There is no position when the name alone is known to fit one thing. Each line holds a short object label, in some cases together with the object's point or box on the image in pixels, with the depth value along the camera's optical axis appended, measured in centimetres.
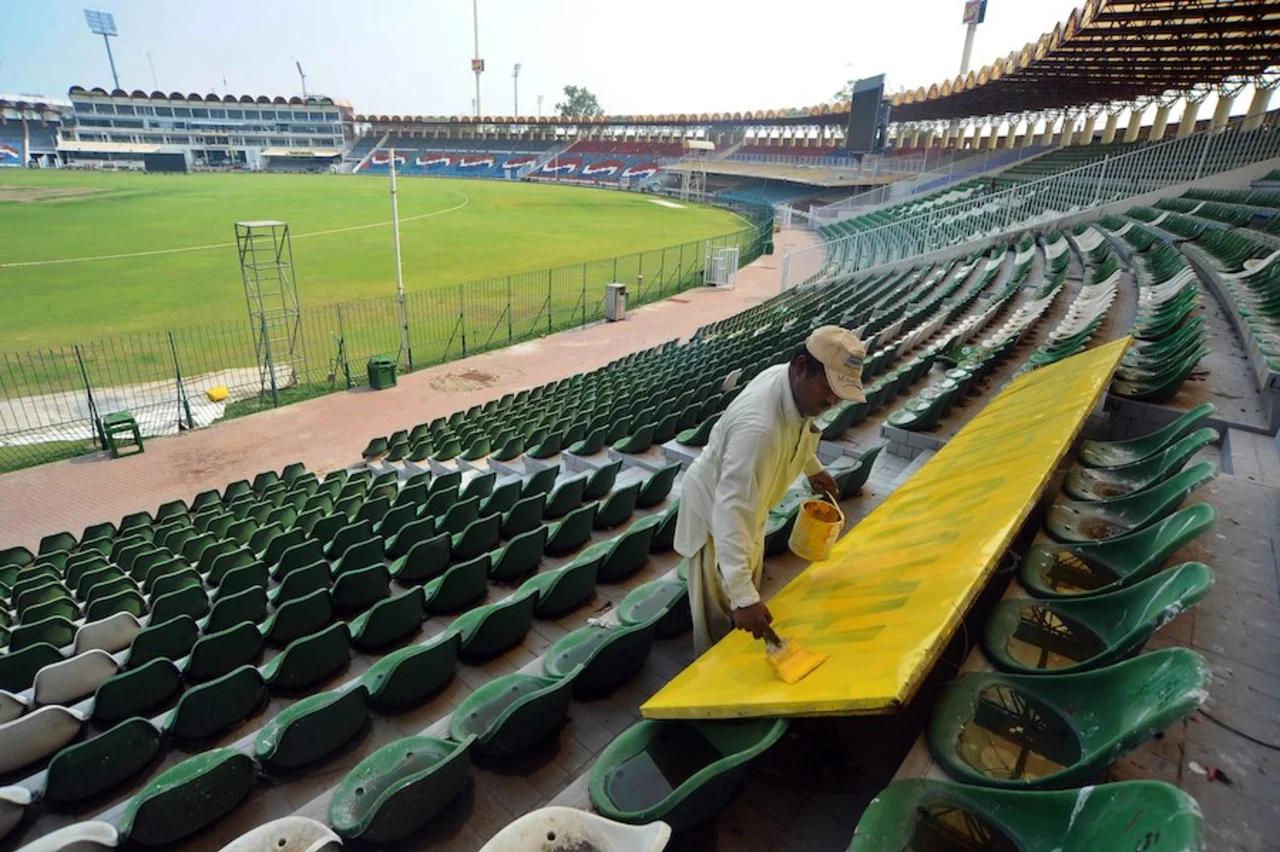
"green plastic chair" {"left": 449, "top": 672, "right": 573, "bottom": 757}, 288
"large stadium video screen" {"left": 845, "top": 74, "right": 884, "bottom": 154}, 3809
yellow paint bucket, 333
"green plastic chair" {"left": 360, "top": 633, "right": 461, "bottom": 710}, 354
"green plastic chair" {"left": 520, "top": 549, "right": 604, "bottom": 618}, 435
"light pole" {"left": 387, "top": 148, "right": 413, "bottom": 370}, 1687
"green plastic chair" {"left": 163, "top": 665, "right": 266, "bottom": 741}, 361
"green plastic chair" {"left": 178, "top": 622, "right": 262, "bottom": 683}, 423
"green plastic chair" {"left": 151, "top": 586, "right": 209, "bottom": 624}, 517
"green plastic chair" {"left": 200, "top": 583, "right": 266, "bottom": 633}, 481
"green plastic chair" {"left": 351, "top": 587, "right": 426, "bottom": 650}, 431
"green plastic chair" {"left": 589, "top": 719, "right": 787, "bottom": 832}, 216
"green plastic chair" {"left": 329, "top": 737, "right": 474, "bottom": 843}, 248
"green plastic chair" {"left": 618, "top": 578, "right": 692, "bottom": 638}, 374
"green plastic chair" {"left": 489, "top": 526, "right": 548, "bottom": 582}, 509
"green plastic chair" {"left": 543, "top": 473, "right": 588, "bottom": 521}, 631
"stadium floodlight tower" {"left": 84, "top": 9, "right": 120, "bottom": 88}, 14162
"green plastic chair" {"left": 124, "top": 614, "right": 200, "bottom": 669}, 452
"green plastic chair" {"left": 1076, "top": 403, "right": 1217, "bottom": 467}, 405
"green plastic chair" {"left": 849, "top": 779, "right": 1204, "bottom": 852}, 146
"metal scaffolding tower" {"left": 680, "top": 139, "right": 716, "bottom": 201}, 6320
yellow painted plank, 220
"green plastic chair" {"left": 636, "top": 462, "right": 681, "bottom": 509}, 626
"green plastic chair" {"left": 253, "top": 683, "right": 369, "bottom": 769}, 315
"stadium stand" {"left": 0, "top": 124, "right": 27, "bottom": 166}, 9362
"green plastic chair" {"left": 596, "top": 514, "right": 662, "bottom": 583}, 472
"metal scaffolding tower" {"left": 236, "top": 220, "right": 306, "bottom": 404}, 1499
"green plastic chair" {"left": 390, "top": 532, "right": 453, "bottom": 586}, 529
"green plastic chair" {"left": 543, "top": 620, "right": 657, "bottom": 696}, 326
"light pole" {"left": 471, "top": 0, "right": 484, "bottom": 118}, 10206
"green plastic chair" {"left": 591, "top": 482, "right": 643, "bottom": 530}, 593
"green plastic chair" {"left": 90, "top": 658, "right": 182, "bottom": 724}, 390
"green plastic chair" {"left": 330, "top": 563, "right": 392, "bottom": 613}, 480
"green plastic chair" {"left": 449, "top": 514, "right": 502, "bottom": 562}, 556
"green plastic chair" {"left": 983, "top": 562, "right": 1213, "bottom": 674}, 226
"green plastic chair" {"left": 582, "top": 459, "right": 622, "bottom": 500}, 654
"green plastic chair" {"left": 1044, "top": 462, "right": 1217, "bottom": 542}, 326
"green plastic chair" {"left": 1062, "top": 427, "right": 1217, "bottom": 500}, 363
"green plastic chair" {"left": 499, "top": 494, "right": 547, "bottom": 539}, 593
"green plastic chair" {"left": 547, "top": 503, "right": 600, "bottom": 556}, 548
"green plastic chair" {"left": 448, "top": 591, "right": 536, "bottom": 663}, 394
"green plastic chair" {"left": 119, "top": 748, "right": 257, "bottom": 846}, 272
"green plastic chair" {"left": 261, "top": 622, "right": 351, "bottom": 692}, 396
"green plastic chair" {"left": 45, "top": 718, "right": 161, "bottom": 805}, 325
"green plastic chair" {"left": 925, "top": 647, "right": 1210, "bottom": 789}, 182
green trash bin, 1541
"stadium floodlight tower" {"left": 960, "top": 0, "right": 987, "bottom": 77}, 4812
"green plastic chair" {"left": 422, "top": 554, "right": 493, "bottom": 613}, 472
